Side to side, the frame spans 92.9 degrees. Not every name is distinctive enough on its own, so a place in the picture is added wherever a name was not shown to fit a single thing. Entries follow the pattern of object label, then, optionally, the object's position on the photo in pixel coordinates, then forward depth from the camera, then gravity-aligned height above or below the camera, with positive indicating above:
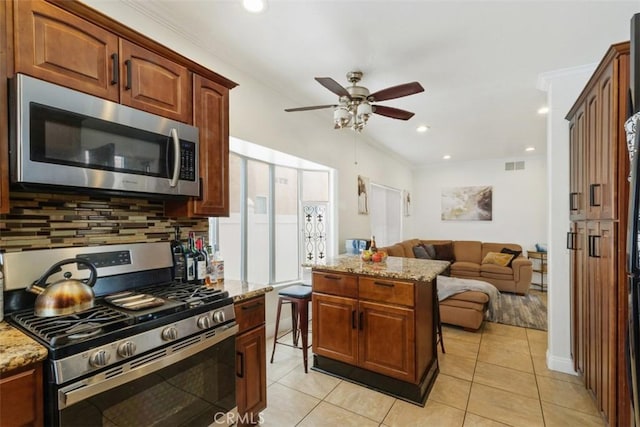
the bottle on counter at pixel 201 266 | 2.03 -0.36
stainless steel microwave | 1.22 +0.33
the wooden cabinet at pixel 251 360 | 1.79 -0.90
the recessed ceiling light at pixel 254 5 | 1.83 +1.27
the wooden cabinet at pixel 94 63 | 1.27 +0.73
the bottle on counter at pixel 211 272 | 2.08 -0.42
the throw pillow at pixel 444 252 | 6.46 -0.87
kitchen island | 2.22 -0.88
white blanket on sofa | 3.74 -0.97
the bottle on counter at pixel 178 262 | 2.02 -0.33
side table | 5.88 -1.07
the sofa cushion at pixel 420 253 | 5.91 -0.81
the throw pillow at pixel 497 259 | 5.65 -0.90
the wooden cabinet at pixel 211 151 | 1.96 +0.41
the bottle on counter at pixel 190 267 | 2.01 -0.36
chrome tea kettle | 1.27 -0.36
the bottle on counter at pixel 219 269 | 2.17 -0.41
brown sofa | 3.57 -1.08
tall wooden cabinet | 1.55 -0.12
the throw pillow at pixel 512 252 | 5.79 -0.80
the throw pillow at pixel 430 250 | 6.27 -0.80
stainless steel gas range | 1.07 -0.54
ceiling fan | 2.22 +0.88
